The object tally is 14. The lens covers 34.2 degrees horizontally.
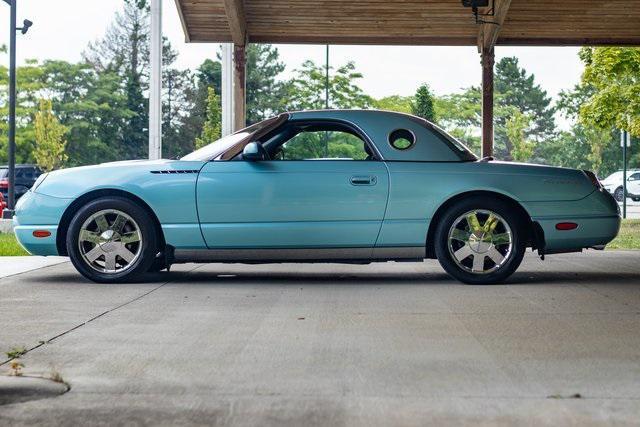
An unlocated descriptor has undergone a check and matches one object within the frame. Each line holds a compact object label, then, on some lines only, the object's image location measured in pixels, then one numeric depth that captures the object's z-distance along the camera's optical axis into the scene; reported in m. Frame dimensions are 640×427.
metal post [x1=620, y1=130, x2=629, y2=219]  25.63
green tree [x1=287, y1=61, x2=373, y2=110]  61.59
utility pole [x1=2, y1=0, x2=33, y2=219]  26.98
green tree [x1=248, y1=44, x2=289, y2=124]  83.31
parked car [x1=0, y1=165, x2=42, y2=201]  40.77
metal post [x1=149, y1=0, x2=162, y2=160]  17.94
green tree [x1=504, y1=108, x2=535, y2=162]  84.88
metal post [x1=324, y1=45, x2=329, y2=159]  56.95
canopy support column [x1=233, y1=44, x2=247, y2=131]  16.86
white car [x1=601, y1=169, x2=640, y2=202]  46.00
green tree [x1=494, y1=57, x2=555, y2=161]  95.00
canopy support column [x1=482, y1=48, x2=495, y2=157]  17.27
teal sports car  9.06
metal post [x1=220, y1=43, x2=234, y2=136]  20.36
